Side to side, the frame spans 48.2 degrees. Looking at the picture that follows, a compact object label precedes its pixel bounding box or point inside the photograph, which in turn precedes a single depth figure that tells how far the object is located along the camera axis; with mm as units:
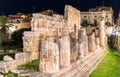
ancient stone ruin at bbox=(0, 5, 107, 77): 5266
